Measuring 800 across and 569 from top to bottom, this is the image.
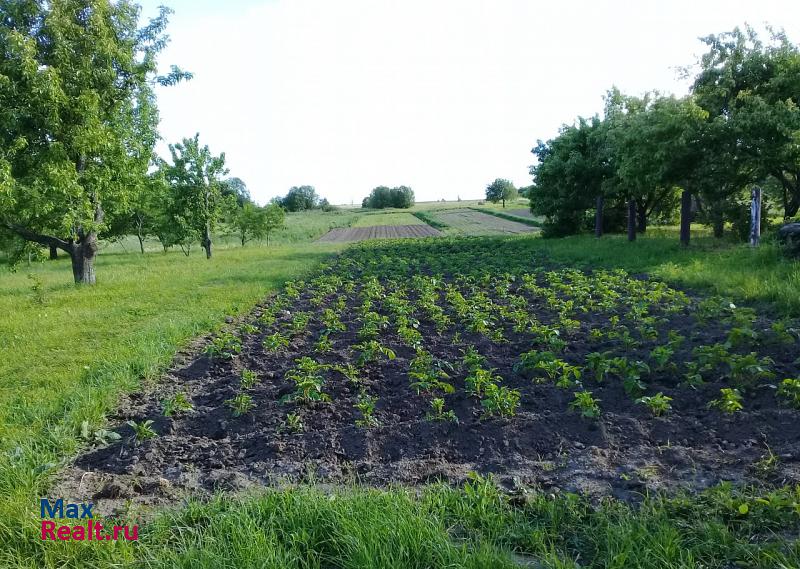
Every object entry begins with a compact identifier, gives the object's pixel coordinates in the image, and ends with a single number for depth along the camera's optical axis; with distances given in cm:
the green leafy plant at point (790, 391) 456
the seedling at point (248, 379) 597
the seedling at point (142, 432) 475
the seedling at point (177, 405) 529
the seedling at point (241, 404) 527
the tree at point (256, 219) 3719
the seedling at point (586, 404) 464
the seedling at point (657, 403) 460
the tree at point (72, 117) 1263
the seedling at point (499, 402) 482
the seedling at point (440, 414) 480
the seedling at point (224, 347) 718
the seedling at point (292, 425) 485
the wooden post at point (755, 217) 1309
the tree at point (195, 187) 2669
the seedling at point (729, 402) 449
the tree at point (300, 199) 12075
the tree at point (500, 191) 10244
